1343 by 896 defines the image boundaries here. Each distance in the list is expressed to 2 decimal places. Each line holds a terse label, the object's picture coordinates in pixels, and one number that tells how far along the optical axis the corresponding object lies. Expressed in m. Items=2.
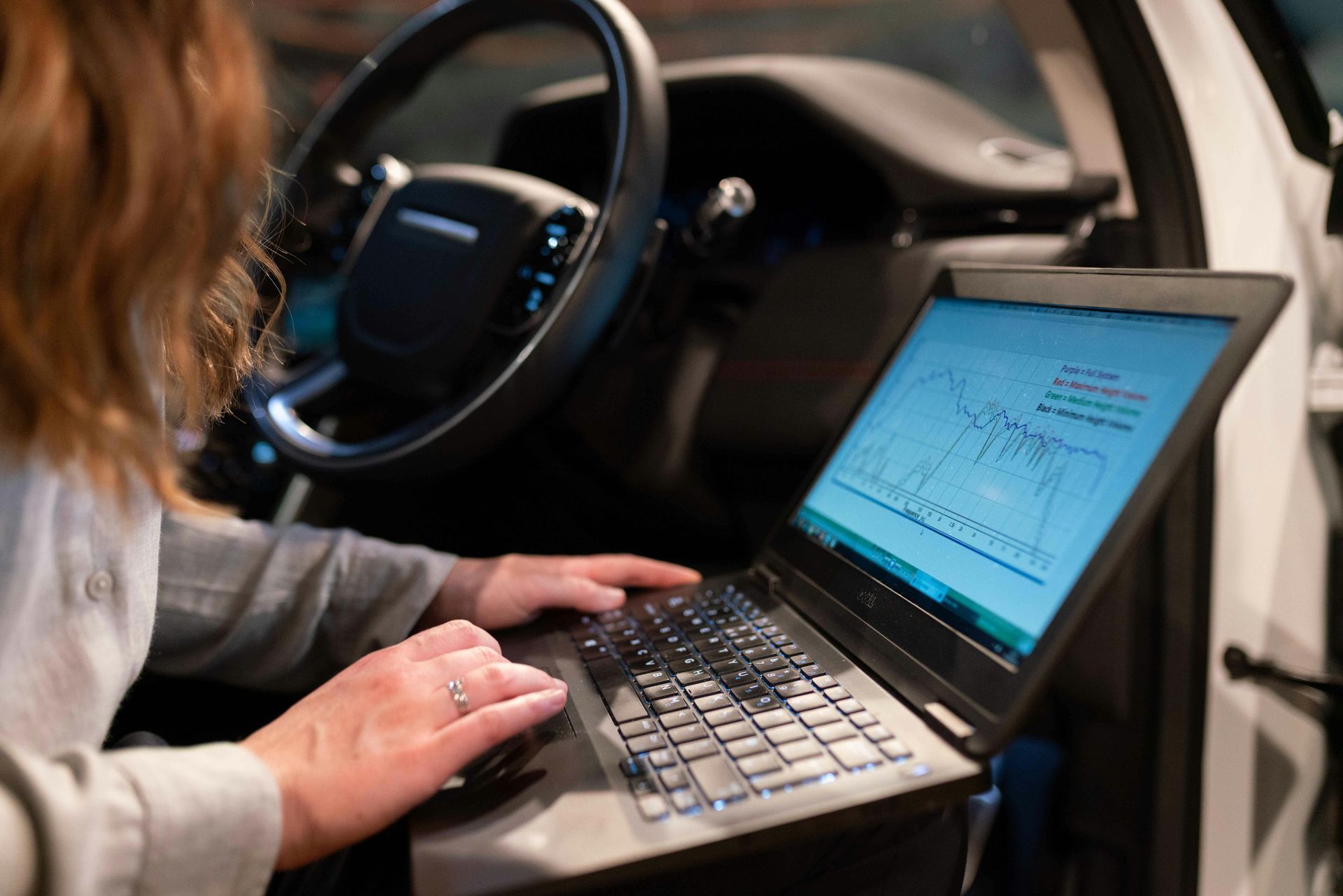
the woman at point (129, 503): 0.33
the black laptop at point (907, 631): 0.38
